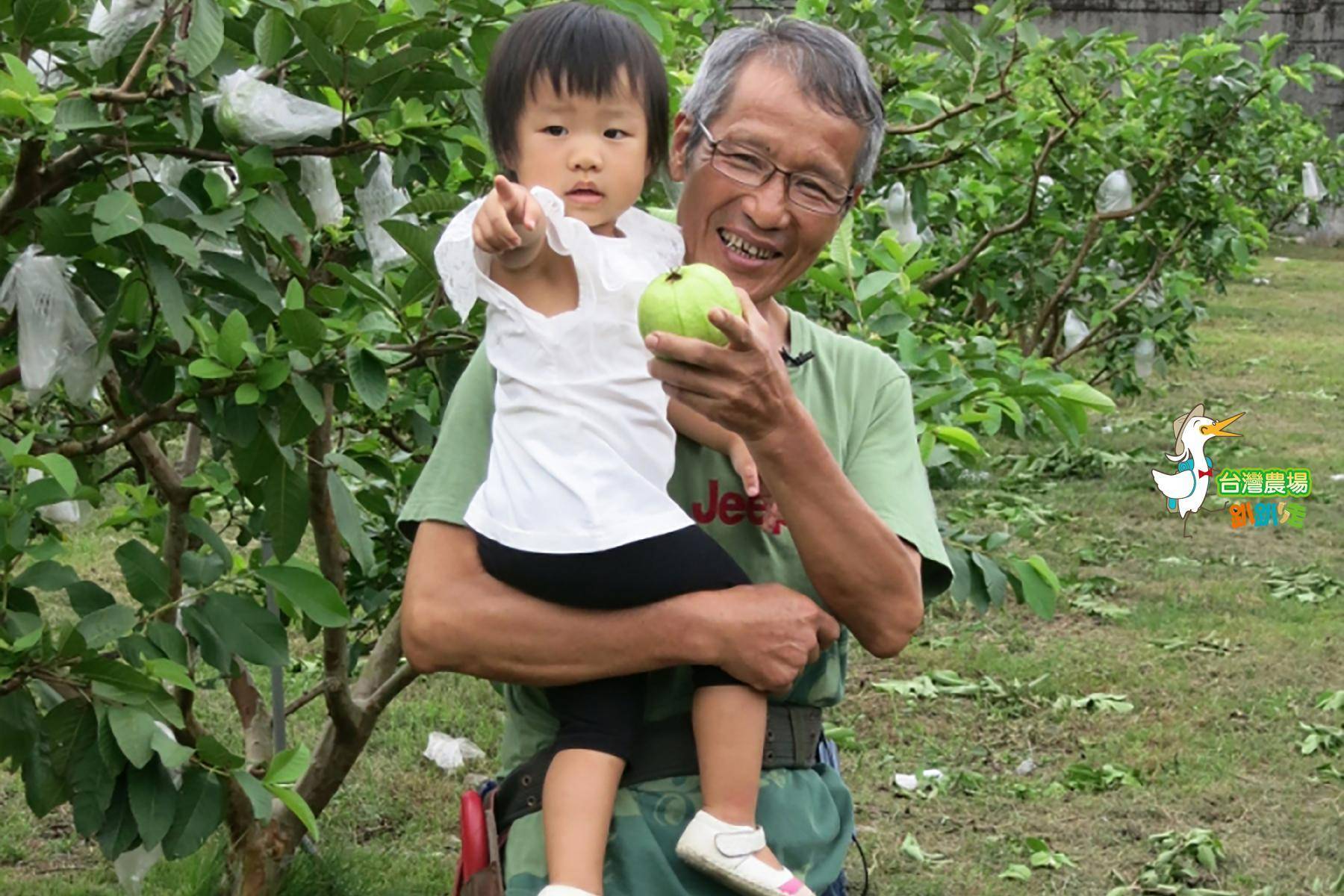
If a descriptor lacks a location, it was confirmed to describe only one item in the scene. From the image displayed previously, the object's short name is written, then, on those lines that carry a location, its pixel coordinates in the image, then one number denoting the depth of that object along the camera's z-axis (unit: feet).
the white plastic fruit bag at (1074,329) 26.24
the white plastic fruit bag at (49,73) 7.81
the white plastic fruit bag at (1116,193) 23.11
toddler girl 5.89
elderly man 5.92
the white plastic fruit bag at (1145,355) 25.72
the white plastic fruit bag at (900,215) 15.94
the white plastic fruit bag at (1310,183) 31.73
